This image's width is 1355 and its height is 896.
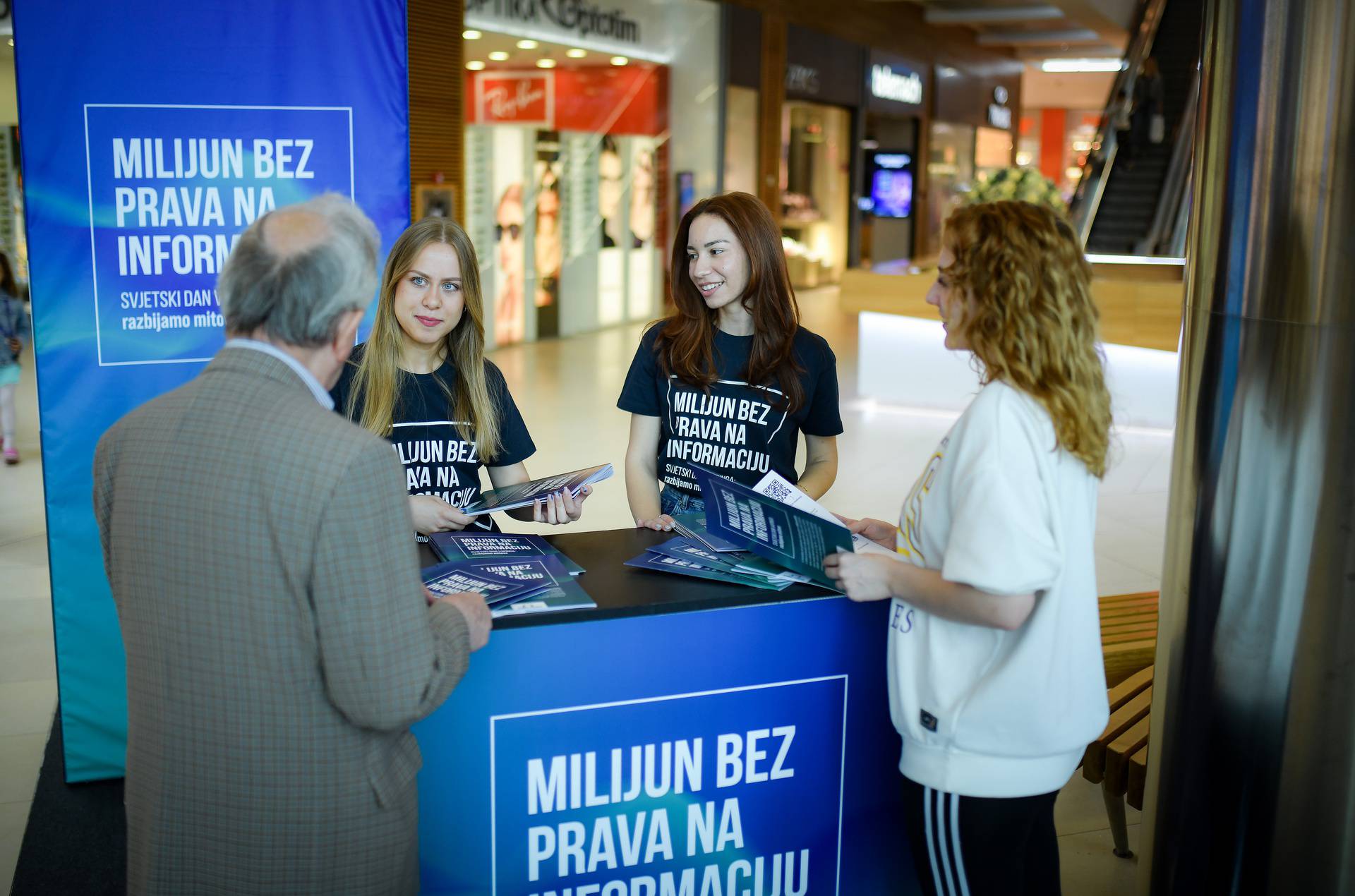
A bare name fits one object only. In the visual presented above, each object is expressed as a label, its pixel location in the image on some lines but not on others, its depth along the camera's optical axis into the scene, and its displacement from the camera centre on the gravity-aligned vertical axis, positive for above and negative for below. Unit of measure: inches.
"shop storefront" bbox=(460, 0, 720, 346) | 478.3 +34.0
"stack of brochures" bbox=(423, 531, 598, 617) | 76.0 -23.1
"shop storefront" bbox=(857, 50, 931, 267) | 779.4 +48.4
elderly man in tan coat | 52.4 -16.6
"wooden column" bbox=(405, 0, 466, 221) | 407.2 +47.1
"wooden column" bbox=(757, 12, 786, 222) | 615.2 +64.6
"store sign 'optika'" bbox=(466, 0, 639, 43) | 452.1 +86.1
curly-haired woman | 61.0 -18.4
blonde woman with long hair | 96.1 -12.1
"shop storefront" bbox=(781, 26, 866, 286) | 722.2 +34.8
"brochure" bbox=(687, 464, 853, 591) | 72.9 -18.7
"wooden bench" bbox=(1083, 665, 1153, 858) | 105.5 -46.2
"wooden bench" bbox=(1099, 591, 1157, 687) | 129.8 -45.1
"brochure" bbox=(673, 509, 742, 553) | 88.8 -23.2
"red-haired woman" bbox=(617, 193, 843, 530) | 102.0 -12.3
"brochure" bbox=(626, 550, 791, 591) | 80.8 -23.2
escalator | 471.8 +20.9
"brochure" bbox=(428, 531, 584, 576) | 84.4 -22.9
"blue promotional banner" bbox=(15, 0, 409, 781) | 112.9 +5.6
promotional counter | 76.9 -34.6
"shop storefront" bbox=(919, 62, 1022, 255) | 884.6 +81.8
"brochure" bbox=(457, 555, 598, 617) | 75.5 -23.4
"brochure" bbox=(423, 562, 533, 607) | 75.8 -22.8
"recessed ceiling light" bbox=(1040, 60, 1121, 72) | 955.3 +138.4
